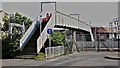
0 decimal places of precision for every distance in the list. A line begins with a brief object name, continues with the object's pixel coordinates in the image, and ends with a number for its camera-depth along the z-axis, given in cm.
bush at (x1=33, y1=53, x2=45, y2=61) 2498
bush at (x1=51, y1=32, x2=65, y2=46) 3170
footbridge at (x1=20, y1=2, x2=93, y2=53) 2852
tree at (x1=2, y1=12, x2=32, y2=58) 2844
